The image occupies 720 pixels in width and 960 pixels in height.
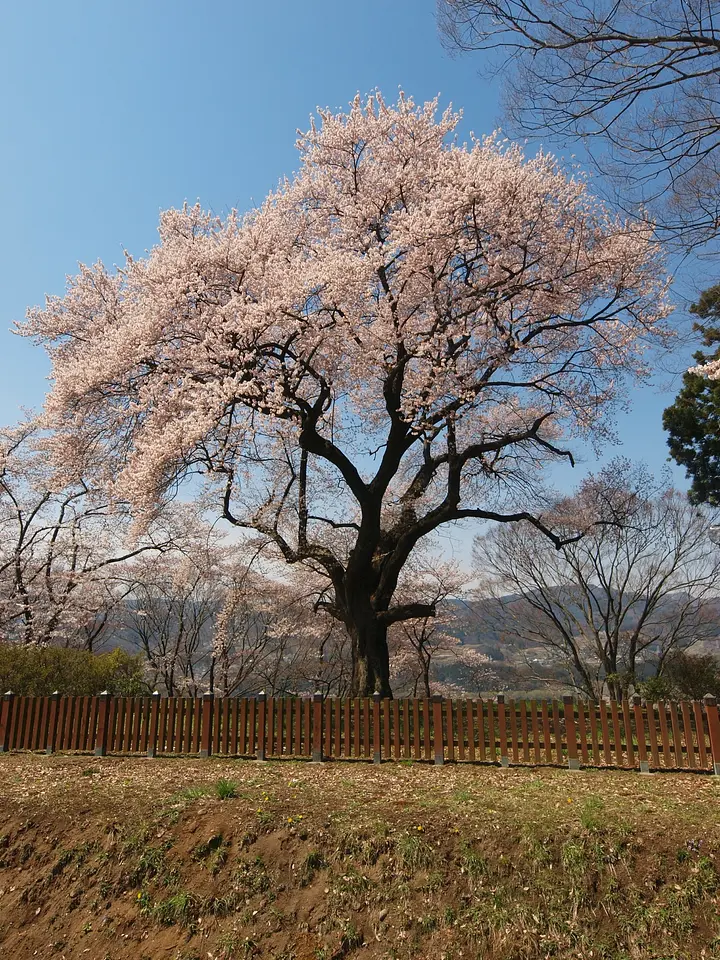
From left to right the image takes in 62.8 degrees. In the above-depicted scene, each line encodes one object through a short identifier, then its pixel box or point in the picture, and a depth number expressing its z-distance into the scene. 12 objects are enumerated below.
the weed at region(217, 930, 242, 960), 5.22
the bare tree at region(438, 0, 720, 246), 6.98
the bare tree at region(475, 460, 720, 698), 19.84
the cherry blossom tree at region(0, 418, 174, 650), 19.73
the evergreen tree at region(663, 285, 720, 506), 18.40
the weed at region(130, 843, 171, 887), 6.13
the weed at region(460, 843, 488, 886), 5.48
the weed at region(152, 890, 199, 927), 5.67
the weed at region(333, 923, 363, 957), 5.12
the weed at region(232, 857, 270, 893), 5.77
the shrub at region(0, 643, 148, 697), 12.80
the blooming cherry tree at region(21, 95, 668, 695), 12.97
